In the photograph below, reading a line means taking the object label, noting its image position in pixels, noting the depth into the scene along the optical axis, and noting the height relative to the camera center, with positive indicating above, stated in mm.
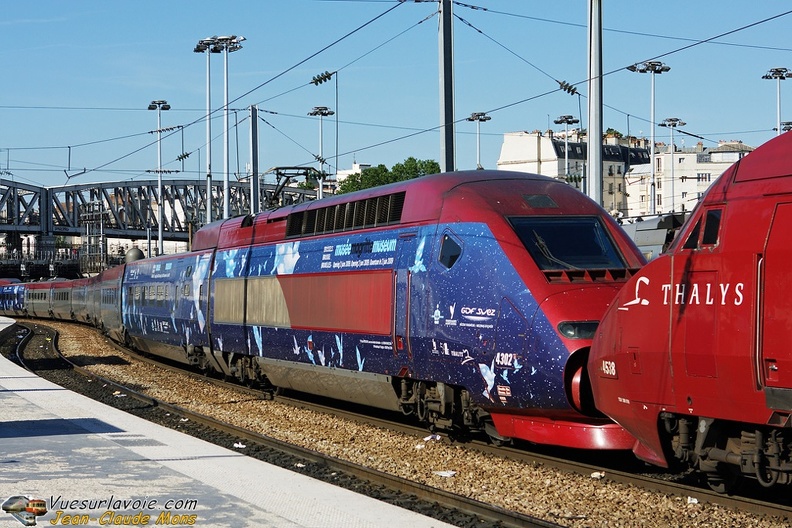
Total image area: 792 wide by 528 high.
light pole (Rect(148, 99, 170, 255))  73688 +12404
